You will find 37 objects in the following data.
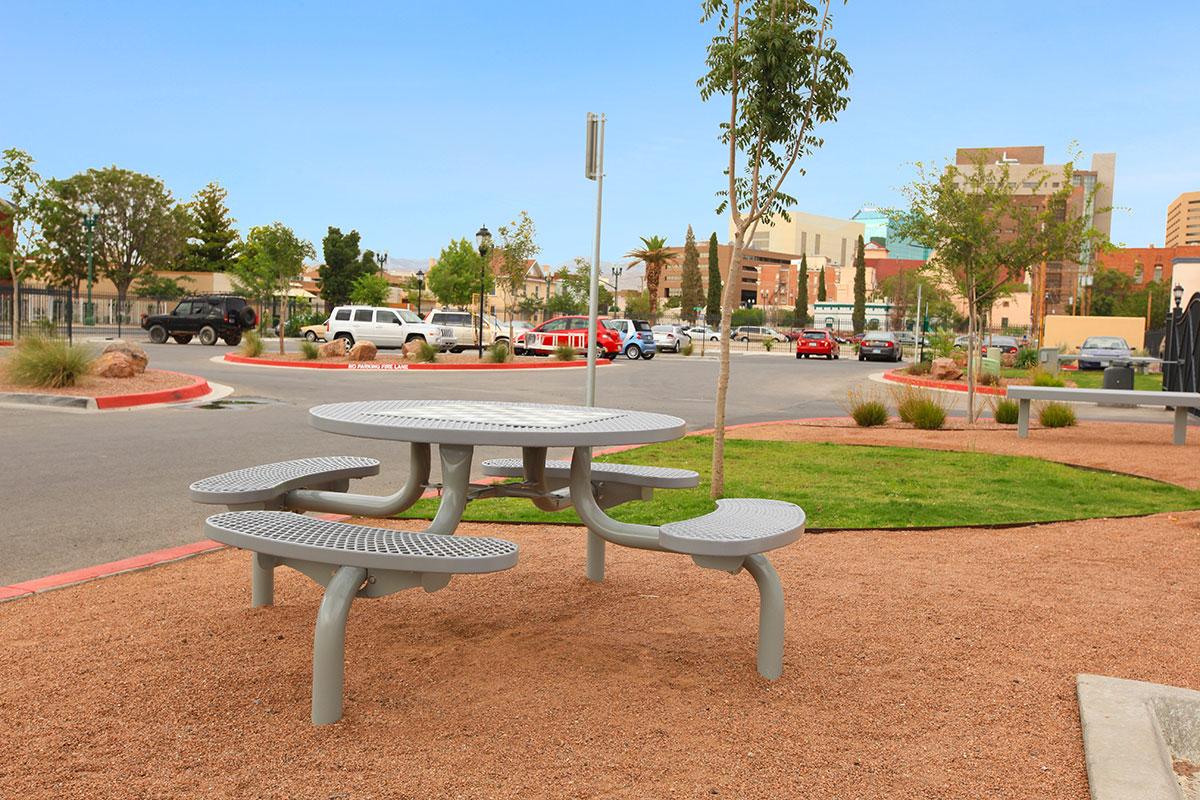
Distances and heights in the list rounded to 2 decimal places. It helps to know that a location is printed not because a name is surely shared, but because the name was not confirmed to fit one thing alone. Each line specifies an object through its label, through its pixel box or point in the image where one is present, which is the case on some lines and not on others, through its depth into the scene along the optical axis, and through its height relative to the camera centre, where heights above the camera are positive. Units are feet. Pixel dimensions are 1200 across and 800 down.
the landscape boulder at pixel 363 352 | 88.99 -3.75
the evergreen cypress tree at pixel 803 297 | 352.08 +8.62
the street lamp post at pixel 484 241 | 95.66 +6.75
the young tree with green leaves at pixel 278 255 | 108.17 +5.45
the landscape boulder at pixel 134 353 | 57.16 -2.84
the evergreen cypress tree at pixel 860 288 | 344.49 +12.55
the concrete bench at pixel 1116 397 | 39.55 -2.65
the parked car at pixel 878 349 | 145.69 -3.59
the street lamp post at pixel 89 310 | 155.84 -1.51
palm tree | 290.78 +16.98
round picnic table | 12.22 -1.52
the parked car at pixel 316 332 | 130.66 -3.20
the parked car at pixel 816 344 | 146.10 -3.16
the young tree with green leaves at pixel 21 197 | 122.83 +12.16
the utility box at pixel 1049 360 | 92.54 -2.90
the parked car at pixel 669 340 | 154.40 -3.35
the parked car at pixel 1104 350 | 120.47 -2.36
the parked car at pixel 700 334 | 223.10 -3.43
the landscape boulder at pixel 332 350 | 92.06 -3.79
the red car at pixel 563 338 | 112.27 -2.57
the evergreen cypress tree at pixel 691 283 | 370.94 +12.84
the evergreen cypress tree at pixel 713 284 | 325.11 +11.15
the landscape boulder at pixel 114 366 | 54.03 -3.38
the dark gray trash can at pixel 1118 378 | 61.67 -2.88
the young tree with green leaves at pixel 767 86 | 24.32 +5.75
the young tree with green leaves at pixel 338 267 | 283.79 +11.46
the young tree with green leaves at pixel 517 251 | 186.60 +11.44
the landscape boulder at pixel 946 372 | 89.45 -4.04
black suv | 116.16 -1.73
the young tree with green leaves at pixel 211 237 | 289.94 +19.10
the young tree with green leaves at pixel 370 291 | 259.39 +4.52
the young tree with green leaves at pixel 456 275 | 278.26 +10.08
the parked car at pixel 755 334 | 216.95 -3.05
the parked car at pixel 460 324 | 110.63 -1.35
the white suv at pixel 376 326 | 110.52 -1.84
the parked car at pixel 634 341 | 126.31 -2.99
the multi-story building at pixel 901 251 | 569.18 +41.29
